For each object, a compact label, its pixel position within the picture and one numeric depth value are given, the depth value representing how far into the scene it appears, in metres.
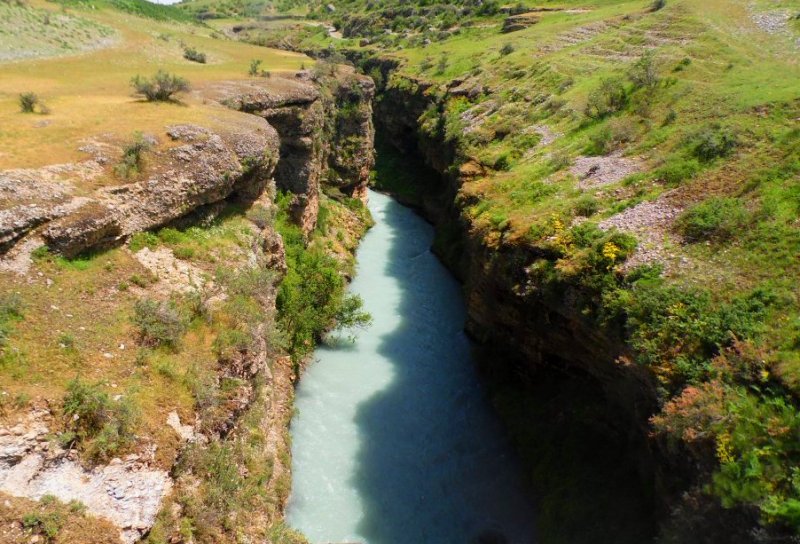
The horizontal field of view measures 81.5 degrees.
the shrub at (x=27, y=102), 21.16
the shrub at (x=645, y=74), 30.38
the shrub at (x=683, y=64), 31.51
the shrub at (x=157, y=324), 13.75
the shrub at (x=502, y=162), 31.49
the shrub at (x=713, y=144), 20.62
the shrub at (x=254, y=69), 35.78
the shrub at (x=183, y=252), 18.02
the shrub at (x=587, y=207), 21.30
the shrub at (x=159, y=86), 25.06
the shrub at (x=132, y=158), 17.58
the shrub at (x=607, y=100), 31.17
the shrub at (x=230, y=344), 14.90
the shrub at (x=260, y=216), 23.09
